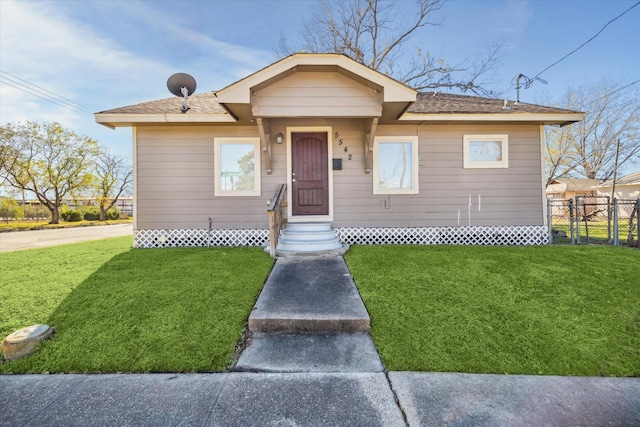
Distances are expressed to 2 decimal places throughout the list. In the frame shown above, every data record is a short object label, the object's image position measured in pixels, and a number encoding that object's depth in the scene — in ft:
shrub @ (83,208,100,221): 75.61
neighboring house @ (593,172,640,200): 59.00
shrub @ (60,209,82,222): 68.90
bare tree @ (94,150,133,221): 75.60
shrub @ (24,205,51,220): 68.59
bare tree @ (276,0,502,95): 42.93
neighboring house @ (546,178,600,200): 69.41
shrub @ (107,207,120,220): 79.99
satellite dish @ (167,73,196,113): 22.06
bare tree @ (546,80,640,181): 63.67
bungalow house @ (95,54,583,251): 21.48
